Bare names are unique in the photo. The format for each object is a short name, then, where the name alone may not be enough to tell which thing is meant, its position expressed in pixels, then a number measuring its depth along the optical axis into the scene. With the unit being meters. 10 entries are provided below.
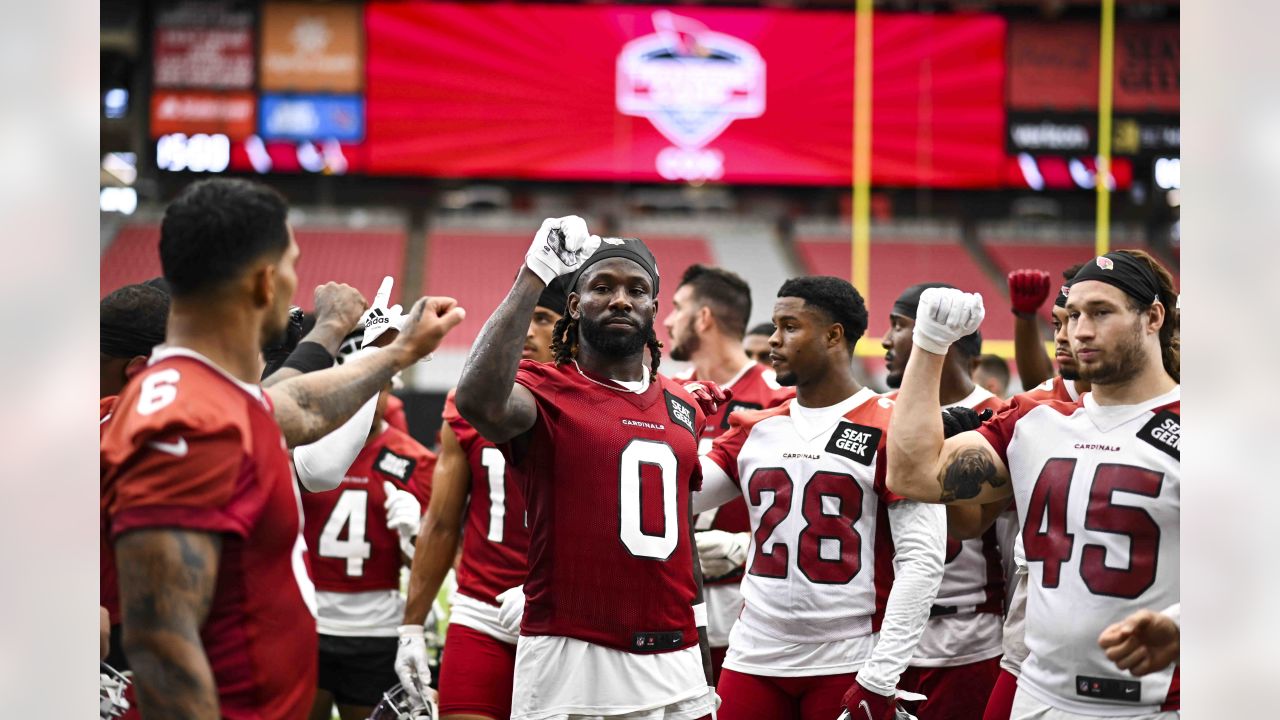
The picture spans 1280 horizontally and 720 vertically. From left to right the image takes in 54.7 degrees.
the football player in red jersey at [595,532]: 3.08
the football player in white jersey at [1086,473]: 2.88
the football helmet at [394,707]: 4.54
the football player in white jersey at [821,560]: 3.73
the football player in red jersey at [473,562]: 4.07
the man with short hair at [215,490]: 1.99
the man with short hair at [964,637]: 4.24
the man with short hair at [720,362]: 4.95
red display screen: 18.42
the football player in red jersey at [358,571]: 5.21
